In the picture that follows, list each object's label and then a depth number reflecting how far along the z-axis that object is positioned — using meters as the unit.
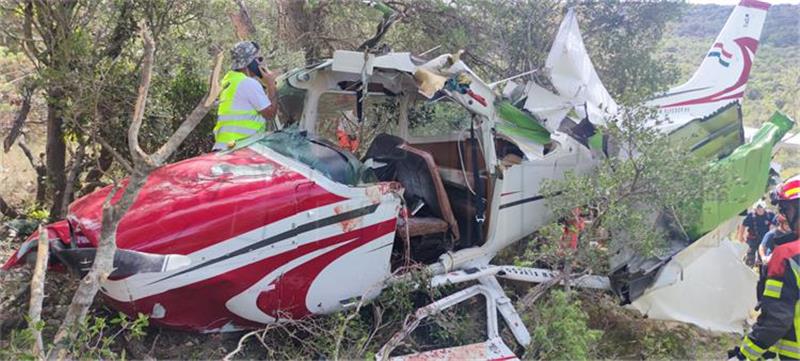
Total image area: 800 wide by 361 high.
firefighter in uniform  3.52
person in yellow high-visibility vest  4.41
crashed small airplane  3.16
